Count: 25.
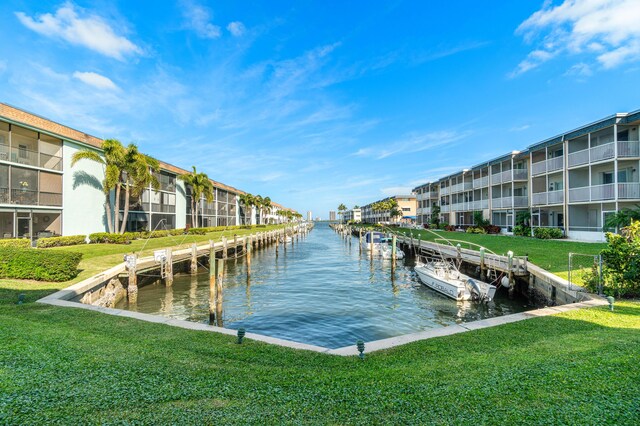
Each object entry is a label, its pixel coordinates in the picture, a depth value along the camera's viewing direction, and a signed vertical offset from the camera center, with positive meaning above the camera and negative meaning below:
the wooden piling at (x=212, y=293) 14.10 -3.50
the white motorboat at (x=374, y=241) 43.70 -3.75
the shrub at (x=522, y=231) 35.50 -1.73
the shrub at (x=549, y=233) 30.28 -1.72
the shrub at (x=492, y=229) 42.50 -1.80
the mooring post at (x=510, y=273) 19.73 -3.59
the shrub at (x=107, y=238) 28.88 -1.94
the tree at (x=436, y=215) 62.62 +0.16
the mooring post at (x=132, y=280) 18.61 -3.69
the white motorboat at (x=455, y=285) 18.39 -4.19
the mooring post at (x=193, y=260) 26.95 -3.65
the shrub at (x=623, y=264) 11.84 -1.84
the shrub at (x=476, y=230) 43.75 -2.00
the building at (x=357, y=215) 186.31 +0.70
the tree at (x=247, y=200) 82.56 +4.33
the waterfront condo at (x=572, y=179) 25.31 +3.74
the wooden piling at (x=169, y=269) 22.52 -3.66
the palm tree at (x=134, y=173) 32.01 +4.57
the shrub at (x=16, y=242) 20.30 -1.61
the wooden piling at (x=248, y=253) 26.20 -3.40
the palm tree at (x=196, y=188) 49.40 +4.64
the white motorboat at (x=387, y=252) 38.56 -4.44
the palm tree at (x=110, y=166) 30.42 +5.00
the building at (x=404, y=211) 104.25 +1.70
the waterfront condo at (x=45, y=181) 23.25 +3.00
